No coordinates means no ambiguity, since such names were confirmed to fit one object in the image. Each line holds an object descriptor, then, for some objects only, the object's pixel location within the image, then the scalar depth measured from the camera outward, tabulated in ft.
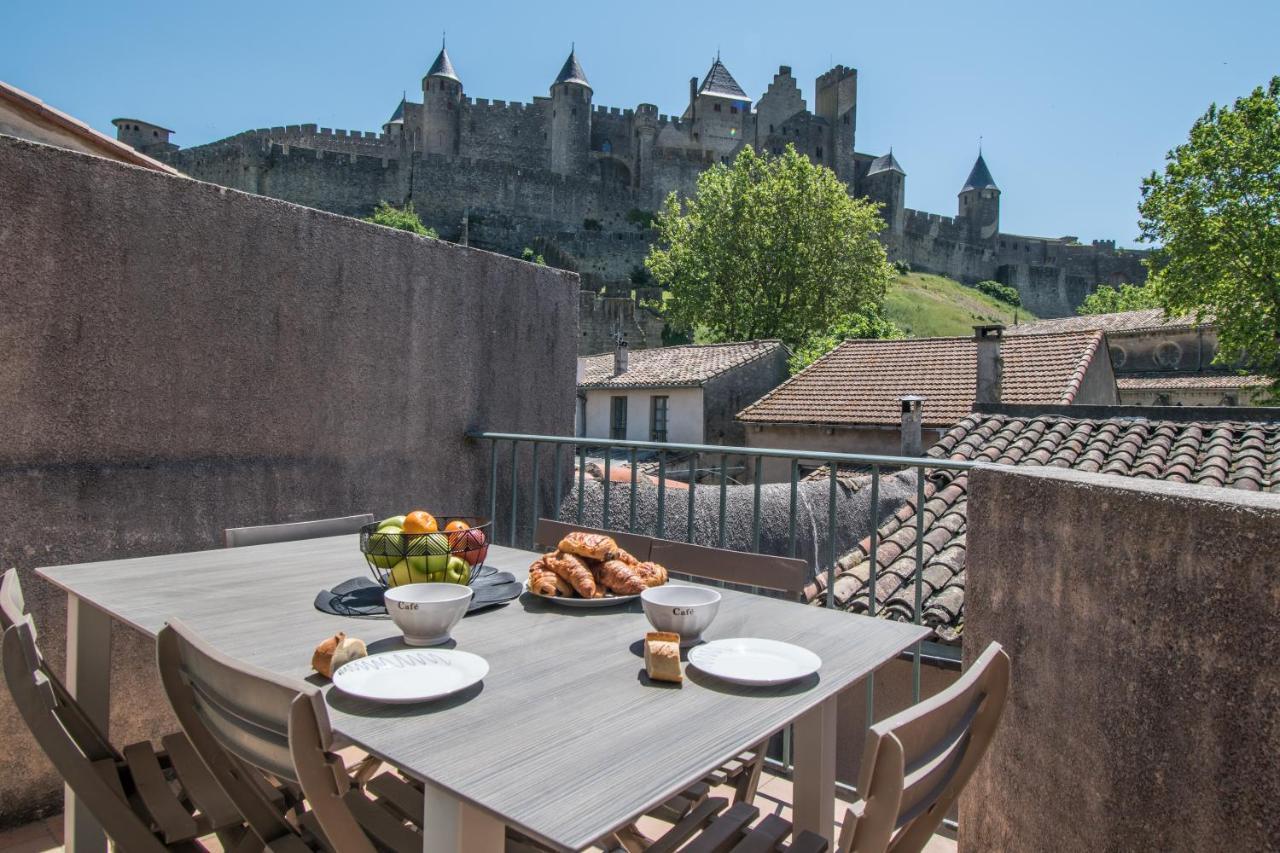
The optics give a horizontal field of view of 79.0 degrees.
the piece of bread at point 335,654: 4.49
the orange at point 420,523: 6.31
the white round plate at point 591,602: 6.05
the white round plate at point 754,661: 4.54
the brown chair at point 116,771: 4.46
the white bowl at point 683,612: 5.20
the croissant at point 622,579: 6.15
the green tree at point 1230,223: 61.98
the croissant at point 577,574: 6.10
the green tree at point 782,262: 91.50
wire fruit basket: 6.08
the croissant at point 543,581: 6.13
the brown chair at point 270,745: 3.41
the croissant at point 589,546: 6.29
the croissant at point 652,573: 6.34
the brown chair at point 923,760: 3.34
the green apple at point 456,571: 6.17
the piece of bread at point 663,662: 4.53
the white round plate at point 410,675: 4.15
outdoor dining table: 3.34
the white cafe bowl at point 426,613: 4.96
